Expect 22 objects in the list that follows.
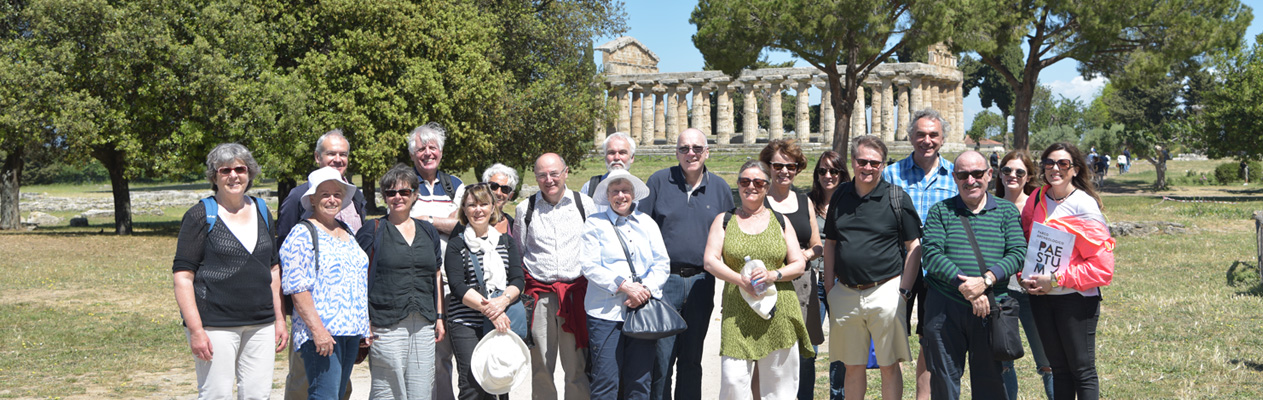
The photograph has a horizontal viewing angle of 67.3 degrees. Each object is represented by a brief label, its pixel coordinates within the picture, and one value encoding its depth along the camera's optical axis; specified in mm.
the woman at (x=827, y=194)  6836
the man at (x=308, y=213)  5930
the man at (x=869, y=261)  6125
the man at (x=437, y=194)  6531
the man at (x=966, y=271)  5832
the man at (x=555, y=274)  6434
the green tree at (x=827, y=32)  24609
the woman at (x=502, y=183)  6797
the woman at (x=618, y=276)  6156
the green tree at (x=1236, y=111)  33281
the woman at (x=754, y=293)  6137
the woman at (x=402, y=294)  5914
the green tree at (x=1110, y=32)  26578
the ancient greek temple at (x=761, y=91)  53562
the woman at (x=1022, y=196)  6539
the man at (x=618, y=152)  6723
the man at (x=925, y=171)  6697
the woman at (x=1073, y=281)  5723
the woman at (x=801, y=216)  6590
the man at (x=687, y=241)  6414
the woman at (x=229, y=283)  5262
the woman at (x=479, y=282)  6203
